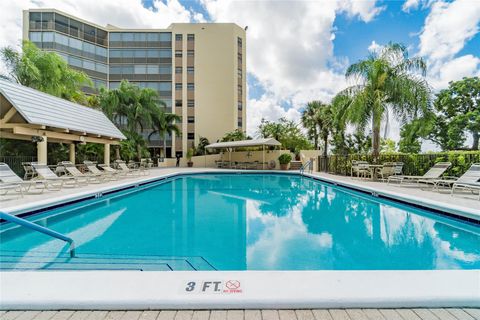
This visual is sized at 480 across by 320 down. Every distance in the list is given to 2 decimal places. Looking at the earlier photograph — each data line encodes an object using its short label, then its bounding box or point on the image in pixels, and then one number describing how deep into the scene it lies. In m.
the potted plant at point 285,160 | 22.14
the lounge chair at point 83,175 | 11.50
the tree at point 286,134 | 28.05
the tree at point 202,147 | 32.28
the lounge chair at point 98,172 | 12.74
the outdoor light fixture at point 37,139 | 11.14
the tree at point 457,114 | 27.66
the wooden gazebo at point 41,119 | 10.09
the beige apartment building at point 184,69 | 34.53
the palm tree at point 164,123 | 26.00
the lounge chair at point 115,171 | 13.67
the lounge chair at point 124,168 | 15.70
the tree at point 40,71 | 15.92
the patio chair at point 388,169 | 12.24
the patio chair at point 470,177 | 8.05
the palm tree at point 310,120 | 27.92
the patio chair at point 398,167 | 12.08
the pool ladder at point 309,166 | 19.02
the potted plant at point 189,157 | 28.12
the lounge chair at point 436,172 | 9.98
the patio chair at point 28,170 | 11.94
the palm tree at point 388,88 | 13.02
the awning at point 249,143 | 20.86
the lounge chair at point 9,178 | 7.92
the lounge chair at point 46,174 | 9.34
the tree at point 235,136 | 30.35
